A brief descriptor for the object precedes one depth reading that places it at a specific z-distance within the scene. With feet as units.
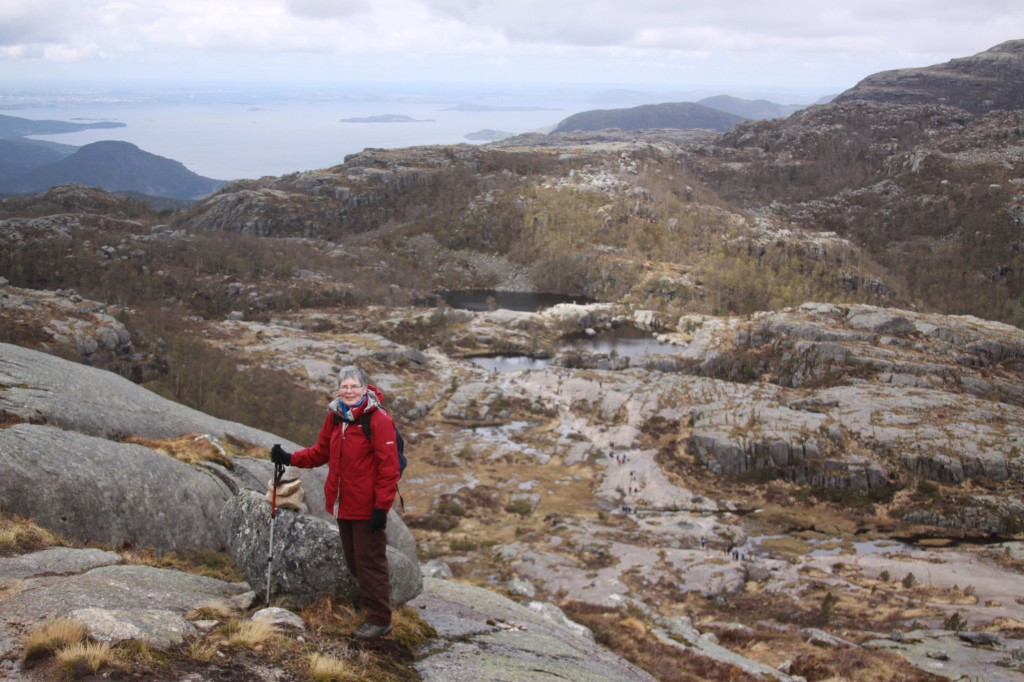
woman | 31.83
